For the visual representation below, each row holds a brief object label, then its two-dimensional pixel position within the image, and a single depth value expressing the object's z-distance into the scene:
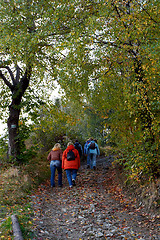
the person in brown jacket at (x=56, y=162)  11.21
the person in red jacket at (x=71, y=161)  10.73
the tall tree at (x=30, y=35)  9.14
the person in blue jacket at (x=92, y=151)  14.30
